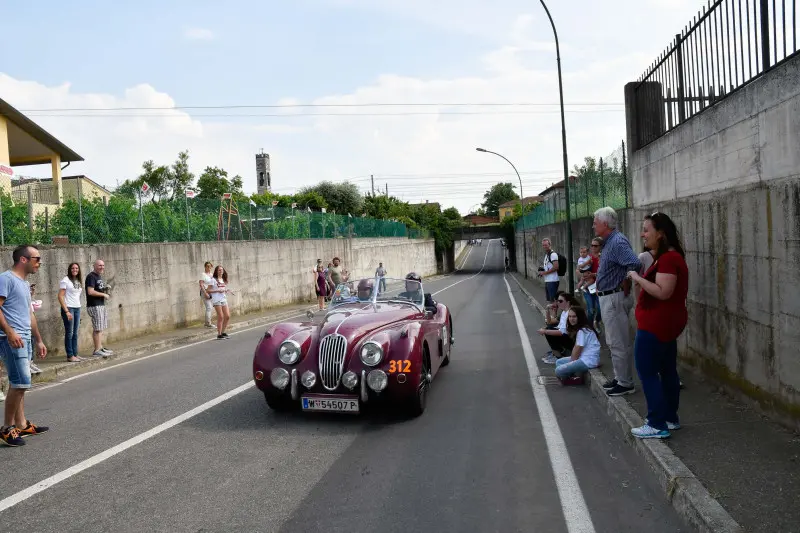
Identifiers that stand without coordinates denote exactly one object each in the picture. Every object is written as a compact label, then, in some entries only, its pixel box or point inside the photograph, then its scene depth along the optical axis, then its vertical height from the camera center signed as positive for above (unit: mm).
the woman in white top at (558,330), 8977 -1410
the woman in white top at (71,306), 11242 -861
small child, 10953 -640
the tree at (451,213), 85375 +3172
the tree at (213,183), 55688 +5709
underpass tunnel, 83575 -3699
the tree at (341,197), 79444 +5595
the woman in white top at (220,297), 14545 -1081
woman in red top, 5438 -811
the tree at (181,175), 51781 +6068
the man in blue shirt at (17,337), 6156 -736
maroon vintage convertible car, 6574 -1252
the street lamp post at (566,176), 16688 +1538
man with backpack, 13867 -825
